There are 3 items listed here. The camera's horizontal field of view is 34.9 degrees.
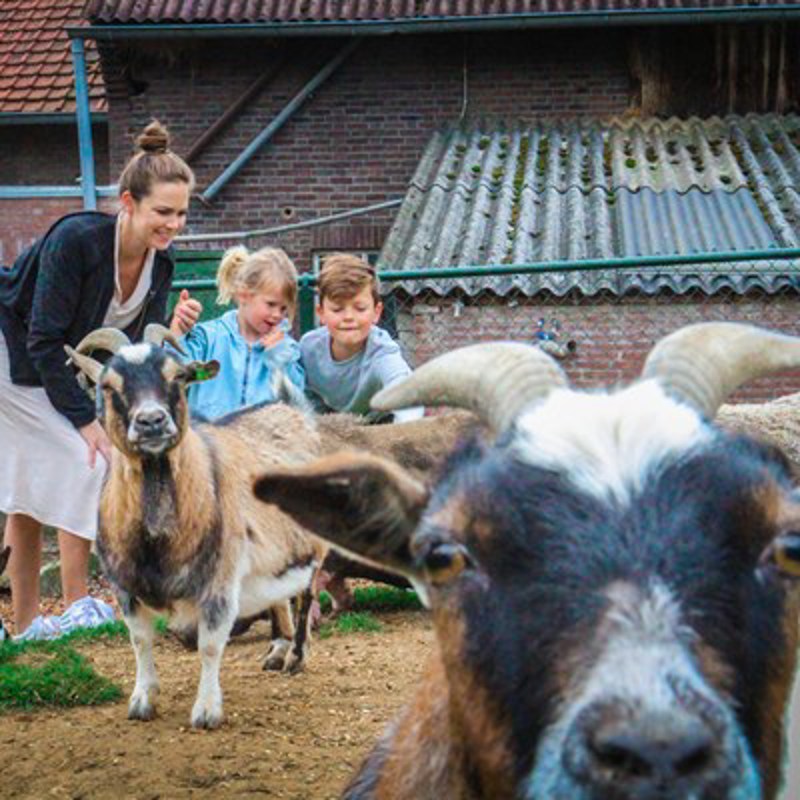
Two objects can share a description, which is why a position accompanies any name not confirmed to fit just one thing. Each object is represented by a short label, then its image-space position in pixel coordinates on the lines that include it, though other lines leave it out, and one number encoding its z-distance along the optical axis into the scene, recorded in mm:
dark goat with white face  1899
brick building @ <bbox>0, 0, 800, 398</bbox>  13461
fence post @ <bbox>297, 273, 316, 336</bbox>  8414
